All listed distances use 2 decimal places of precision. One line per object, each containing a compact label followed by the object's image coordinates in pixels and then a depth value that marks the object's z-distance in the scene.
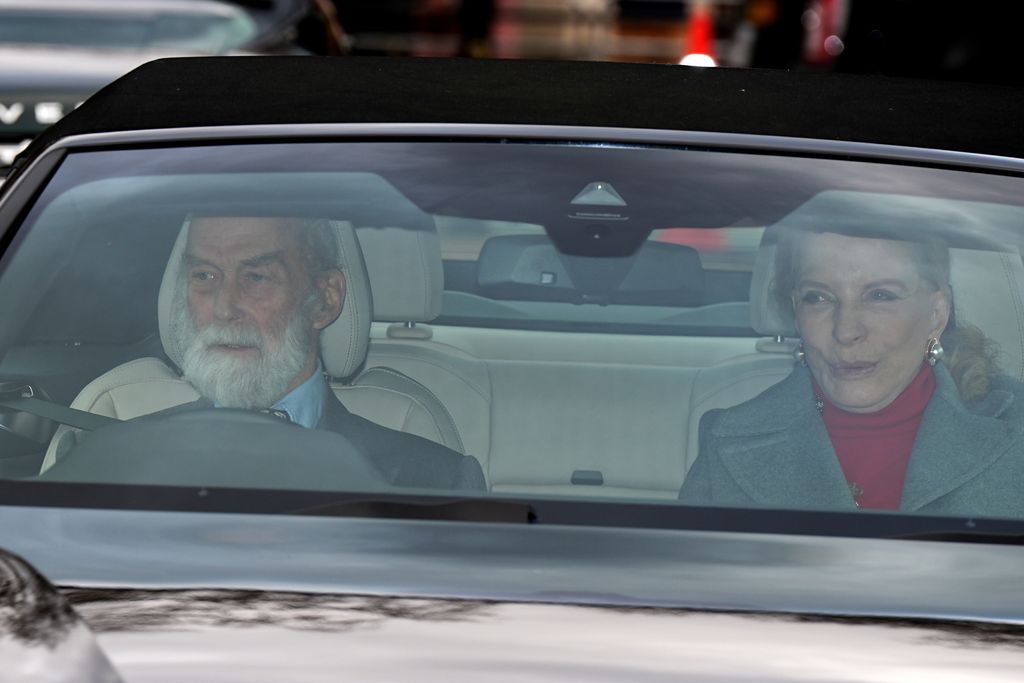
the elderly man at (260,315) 4.93
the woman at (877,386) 4.75
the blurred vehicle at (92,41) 13.25
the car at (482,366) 3.53
